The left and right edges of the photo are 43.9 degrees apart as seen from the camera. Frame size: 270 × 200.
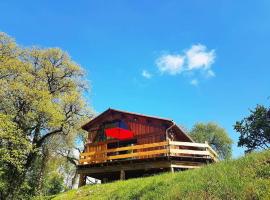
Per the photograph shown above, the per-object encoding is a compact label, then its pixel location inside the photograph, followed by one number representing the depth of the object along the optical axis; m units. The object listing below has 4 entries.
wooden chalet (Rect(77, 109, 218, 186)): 24.39
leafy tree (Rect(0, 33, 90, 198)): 32.53
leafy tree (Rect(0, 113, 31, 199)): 27.78
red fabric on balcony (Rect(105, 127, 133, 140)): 28.86
